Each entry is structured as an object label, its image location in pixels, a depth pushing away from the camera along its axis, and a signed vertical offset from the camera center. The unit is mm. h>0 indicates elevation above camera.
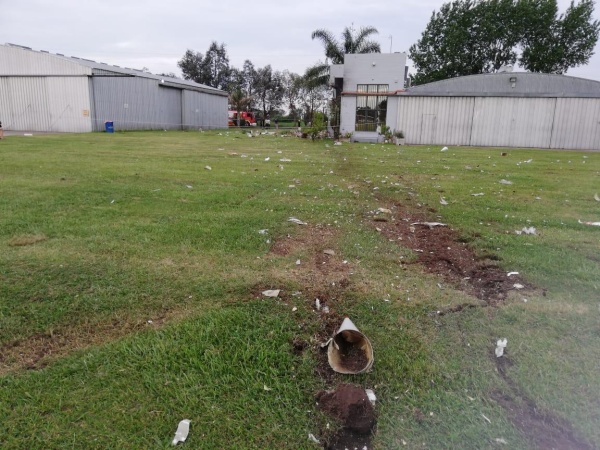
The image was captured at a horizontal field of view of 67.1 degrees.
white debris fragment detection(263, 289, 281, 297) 3146 -1144
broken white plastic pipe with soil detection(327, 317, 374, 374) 2403 -1216
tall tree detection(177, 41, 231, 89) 67062 +8347
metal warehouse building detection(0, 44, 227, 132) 25781 +1634
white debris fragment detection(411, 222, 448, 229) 5273 -1095
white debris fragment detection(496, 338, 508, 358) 2546 -1217
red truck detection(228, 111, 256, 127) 49253 +667
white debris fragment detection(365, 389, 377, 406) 2179 -1281
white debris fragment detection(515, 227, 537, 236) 4996 -1089
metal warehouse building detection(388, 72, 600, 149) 23422 +777
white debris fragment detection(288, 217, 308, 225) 5160 -1069
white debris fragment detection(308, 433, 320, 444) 1960 -1327
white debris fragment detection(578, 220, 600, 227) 5480 -1091
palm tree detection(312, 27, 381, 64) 31656 +5735
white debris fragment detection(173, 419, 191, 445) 1925 -1303
